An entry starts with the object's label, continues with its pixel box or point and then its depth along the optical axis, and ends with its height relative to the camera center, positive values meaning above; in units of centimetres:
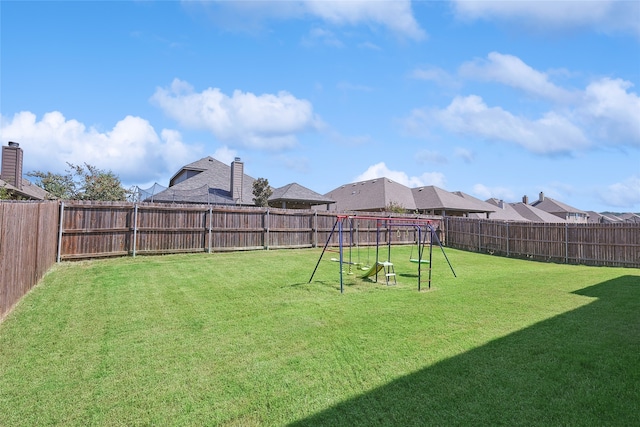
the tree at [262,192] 2417 +211
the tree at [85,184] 2427 +247
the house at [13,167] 1940 +280
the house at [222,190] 2188 +216
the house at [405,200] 2945 +227
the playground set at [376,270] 822 -128
